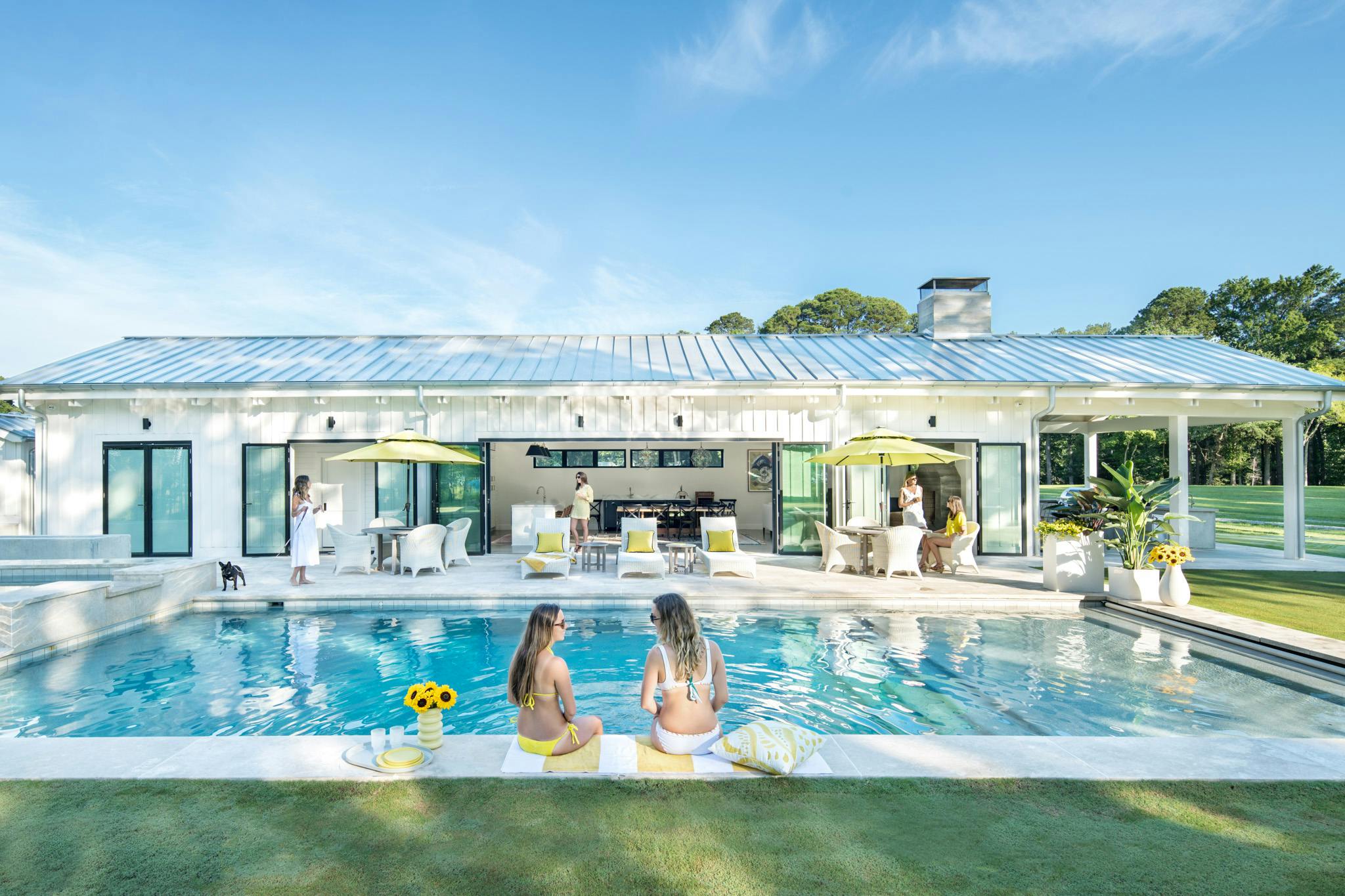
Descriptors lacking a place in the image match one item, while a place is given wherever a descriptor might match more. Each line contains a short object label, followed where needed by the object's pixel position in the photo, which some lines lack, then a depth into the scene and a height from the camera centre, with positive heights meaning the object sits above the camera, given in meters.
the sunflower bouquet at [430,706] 3.28 -1.26
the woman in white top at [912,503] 10.49 -0.81
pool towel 3.18 -1.55
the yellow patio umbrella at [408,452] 9.05 +0.09
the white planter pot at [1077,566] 8.25 -1.45
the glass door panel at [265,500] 11.16 -0.72
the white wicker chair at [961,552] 9.68 -1.50
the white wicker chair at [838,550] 9.66 -1.44
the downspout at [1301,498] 10.68 -0.79
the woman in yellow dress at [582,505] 11.60 -0.89
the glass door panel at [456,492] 11.56 -0.61
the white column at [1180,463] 12.26 -0.21
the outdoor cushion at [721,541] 9.95 -1.32
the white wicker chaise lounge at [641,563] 9.19 -1.53
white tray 3.20 -1.53
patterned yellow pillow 3.14 -1.45
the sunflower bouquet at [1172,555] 7.34 -1.18
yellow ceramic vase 3.38 -1.43
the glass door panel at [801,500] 11.47 -0.80
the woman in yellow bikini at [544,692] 3.27 -1.20
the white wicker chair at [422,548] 9.37 -1.32
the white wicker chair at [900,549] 9.02 -1.35
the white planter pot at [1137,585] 7.61 -1.58
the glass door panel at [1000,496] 11.53 -0.76
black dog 8.32 -1.47
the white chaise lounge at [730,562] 9.27 -1.55
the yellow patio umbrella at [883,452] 8.98 +0.02
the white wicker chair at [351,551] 9.50 -1.38
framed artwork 17.44 -0.44
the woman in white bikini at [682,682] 3.26 -1.17
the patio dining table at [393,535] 9.62 -1.16
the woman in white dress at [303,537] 8.64 -1.06
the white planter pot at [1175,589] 7.29 -1.56
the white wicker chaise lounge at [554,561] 9.09 -1.41
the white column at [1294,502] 10.77 -0.85
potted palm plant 7.66 -0.90
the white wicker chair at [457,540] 10.20 -1.32
